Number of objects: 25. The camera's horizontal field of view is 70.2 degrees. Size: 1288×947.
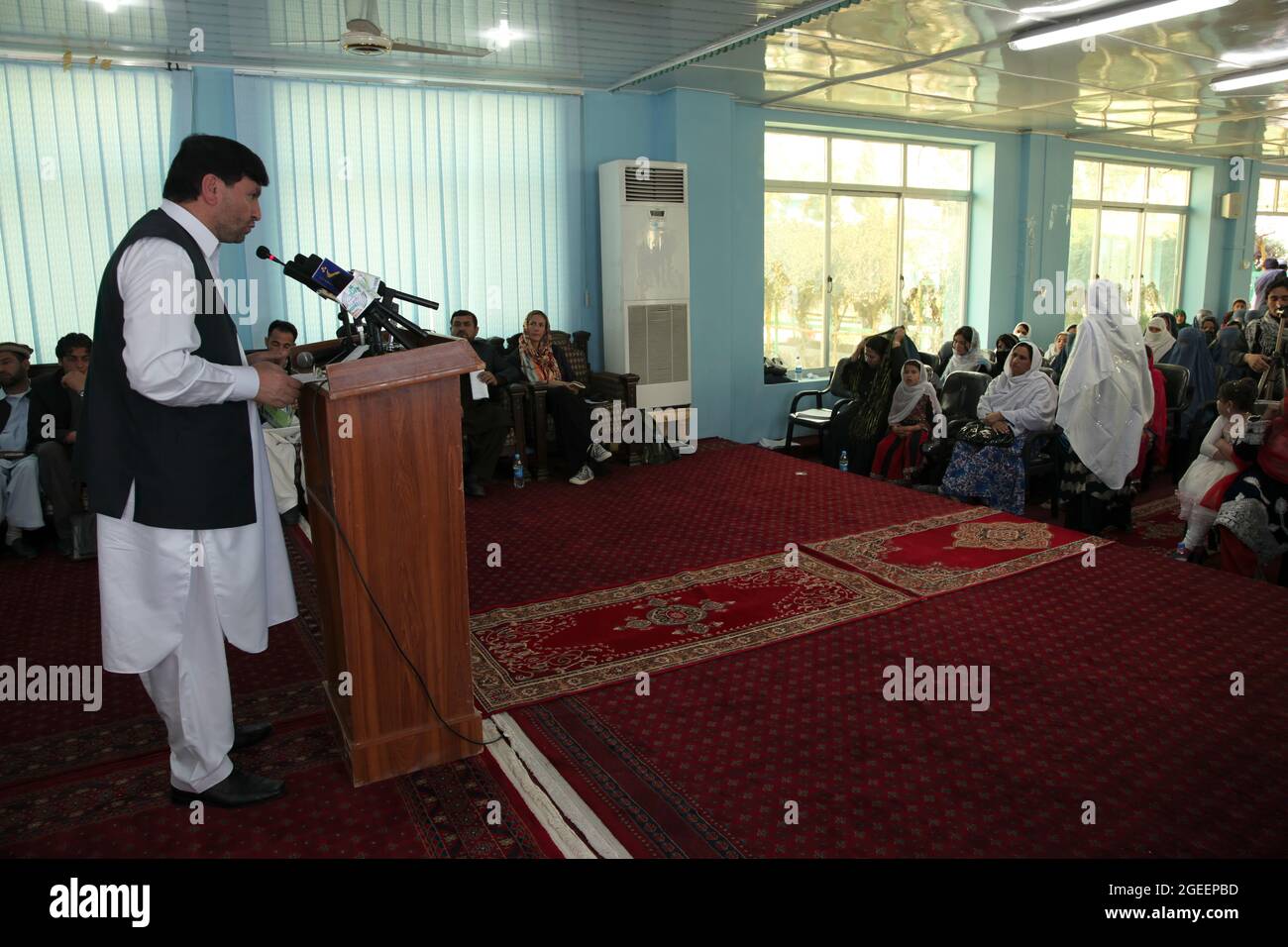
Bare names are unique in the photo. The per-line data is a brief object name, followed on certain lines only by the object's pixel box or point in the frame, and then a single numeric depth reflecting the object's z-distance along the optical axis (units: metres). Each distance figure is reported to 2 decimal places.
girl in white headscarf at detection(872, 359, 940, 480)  6.22
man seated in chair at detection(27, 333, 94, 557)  4.68
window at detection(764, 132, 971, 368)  8.48
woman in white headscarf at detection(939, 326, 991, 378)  7.70
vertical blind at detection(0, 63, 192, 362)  5.45
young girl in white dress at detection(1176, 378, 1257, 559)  4.41
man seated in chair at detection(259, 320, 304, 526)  5.27
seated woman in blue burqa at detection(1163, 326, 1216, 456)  7.91
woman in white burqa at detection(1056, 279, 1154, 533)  5.15
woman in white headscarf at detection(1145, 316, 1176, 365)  8.00
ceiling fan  4.50
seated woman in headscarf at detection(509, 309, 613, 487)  6.31
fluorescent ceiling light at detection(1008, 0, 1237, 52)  5.29
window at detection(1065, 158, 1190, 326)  10.93
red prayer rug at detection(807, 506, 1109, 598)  4.17
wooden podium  2.26
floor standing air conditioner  6.88
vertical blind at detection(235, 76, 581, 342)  6.13
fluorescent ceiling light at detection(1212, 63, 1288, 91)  7.06
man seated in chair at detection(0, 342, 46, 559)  4.64
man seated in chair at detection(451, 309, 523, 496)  5.95
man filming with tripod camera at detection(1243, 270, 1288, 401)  5.82
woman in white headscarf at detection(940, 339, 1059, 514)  5.43
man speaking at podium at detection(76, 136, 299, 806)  2.05
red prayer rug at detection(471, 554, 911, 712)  3.25
